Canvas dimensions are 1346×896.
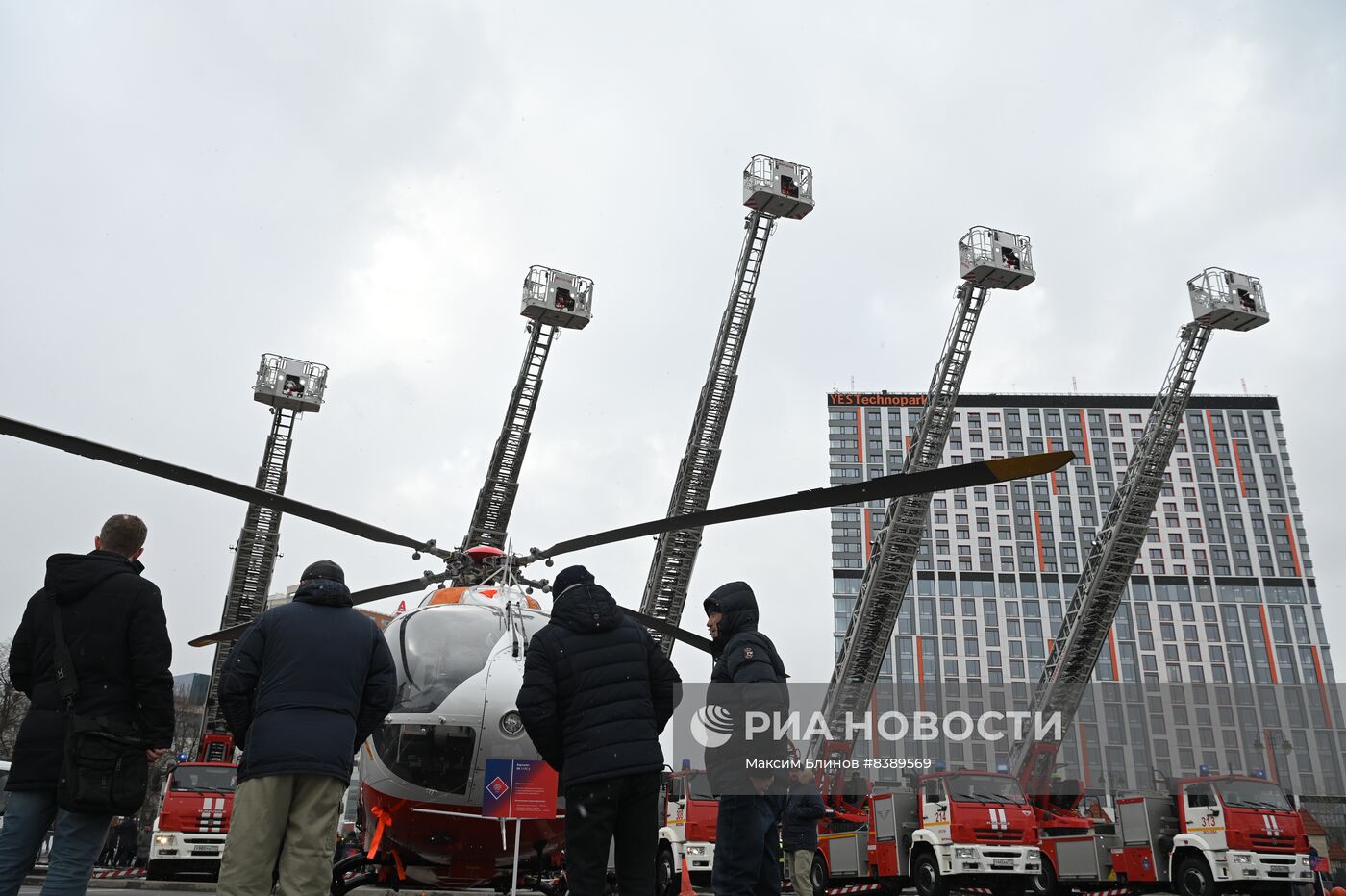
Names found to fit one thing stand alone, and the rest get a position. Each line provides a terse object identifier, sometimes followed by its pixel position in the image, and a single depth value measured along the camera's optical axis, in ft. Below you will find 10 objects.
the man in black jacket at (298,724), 12.23
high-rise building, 333.21
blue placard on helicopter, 18.45
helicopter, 18.74
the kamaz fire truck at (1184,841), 39.24
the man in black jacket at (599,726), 13.25
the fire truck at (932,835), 41.16
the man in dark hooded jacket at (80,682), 11.94
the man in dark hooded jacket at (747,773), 15.65
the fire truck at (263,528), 79.00
